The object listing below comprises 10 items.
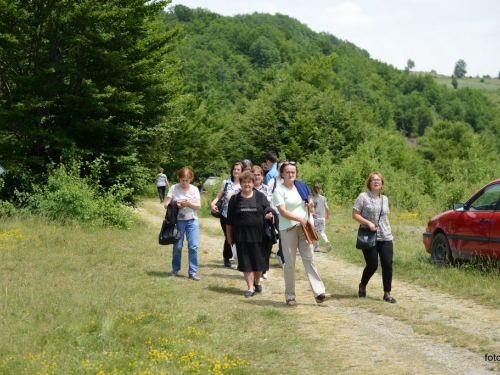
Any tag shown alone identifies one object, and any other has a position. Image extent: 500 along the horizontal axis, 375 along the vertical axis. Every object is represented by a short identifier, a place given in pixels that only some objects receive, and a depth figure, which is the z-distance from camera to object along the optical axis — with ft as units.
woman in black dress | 29.86
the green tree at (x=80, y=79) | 57.82
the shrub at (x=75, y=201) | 54.60
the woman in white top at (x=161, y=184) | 101.47
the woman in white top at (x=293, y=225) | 27.68
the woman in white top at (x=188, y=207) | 33.78
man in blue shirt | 38.75
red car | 33.50
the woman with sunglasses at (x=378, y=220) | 28.81
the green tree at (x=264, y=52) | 368.07
